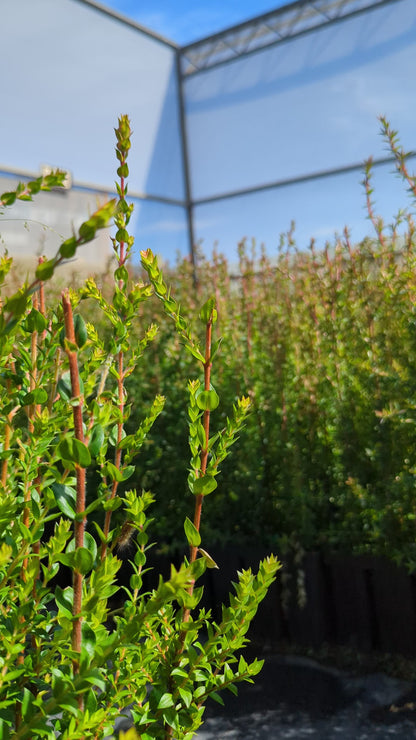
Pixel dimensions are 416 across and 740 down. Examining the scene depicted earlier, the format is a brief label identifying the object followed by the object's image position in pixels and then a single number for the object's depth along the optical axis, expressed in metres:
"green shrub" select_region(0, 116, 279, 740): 0.62
